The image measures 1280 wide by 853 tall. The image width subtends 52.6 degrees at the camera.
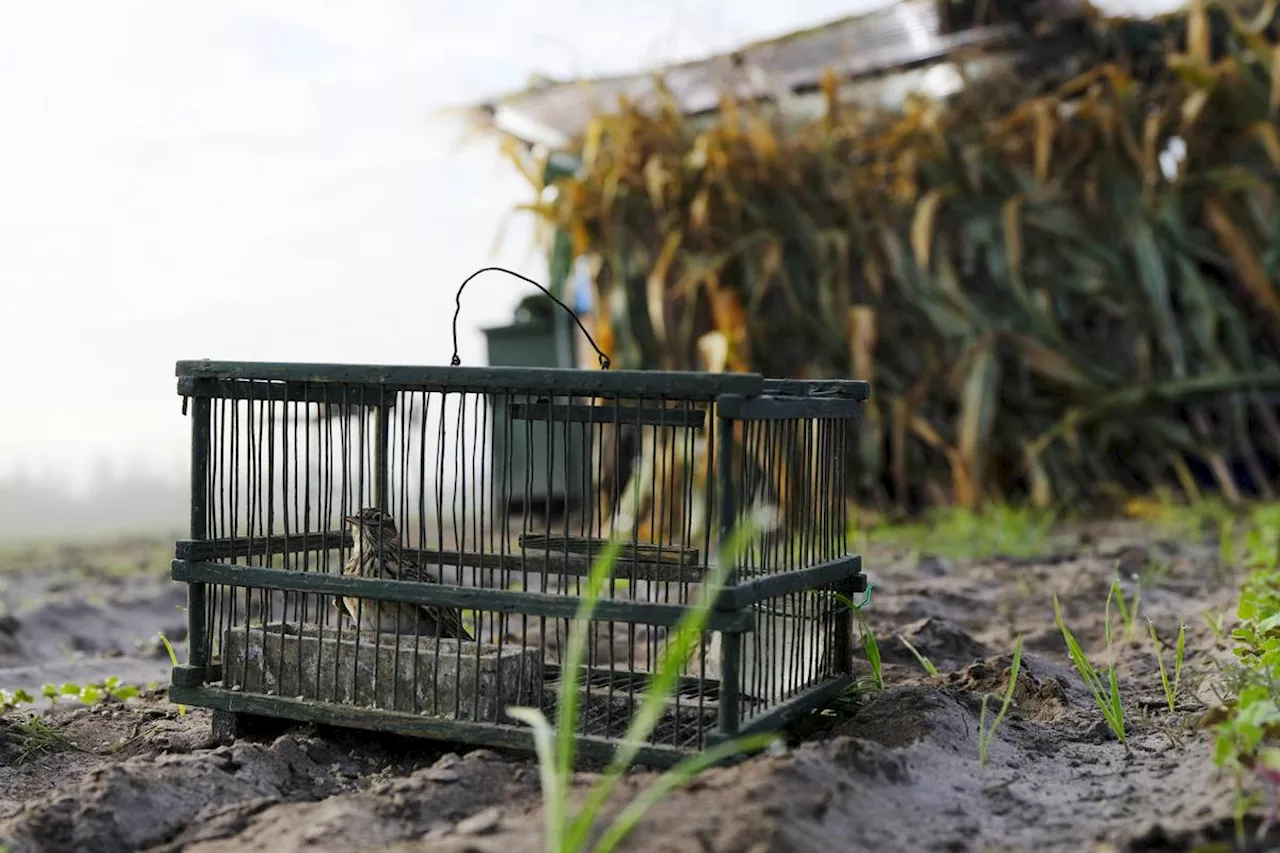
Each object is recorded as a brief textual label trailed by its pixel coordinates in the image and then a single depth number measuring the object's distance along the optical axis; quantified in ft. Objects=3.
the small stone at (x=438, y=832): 6.77
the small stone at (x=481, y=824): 6.65
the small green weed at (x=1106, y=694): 8.71
